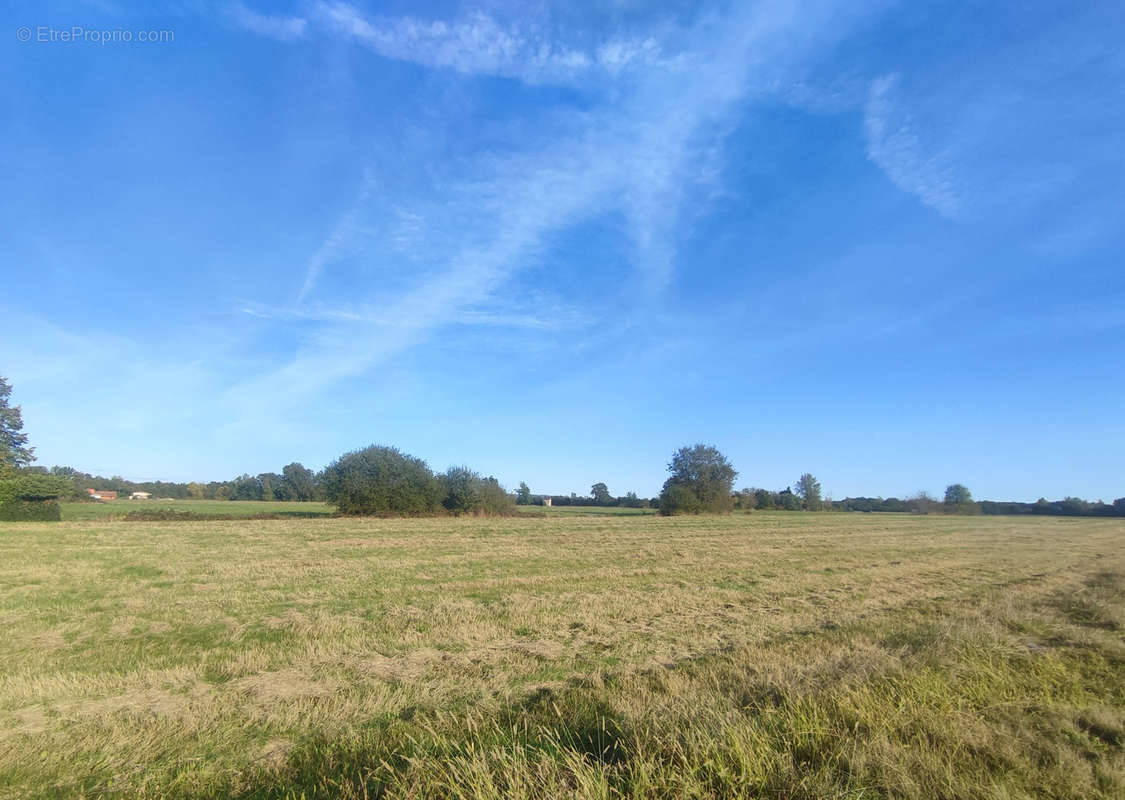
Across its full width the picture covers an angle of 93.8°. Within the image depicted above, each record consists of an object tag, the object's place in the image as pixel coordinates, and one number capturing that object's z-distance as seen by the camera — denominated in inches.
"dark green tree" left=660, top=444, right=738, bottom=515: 3189.0
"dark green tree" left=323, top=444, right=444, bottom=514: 2112.5
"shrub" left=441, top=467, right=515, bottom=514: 2357.3
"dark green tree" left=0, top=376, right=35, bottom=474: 2212.1
